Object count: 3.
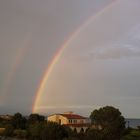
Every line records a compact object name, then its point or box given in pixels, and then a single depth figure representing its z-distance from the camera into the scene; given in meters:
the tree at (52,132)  30.27
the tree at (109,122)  31.08
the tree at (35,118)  45.48
